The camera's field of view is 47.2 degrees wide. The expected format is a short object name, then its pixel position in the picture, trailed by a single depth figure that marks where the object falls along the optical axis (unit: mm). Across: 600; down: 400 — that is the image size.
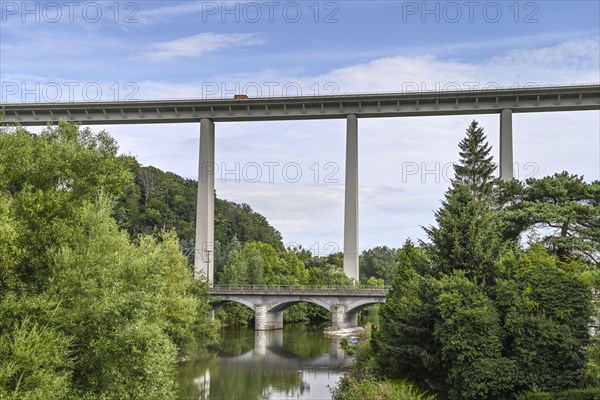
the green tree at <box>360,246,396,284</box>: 130375
